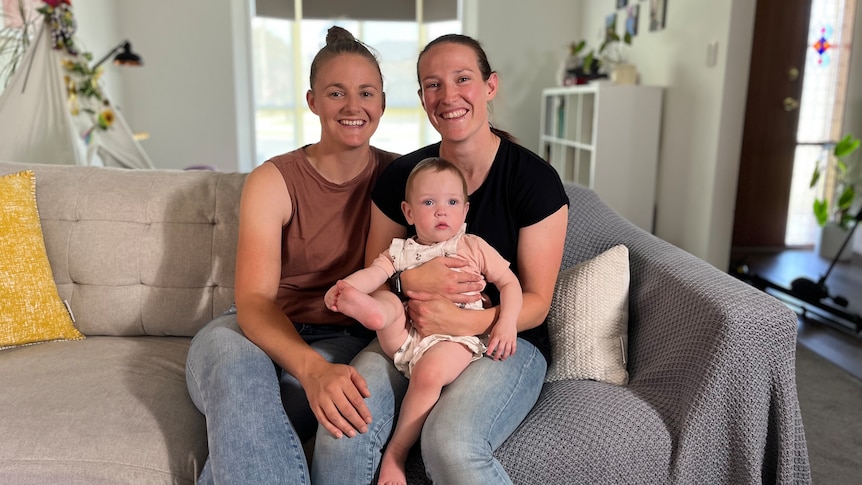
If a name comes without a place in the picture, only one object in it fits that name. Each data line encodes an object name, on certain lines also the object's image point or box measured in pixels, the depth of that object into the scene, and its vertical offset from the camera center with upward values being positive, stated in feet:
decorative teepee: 8.83 +0.04
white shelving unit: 13.25 -0.68
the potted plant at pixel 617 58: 13.87 +1.23
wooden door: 11.72 -0.16
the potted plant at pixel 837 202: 9.88 -1.37
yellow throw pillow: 5.06 -1.36
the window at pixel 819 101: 11.34 +0.23
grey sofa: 3.84 -1.88
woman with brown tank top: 3.67 -1.37
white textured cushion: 4.55 -1.47
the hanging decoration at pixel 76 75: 9.13 +0.40
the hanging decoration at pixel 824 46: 11.52 +1.18
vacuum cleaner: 9.74 -2.86
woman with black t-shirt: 3.78 -0.96
